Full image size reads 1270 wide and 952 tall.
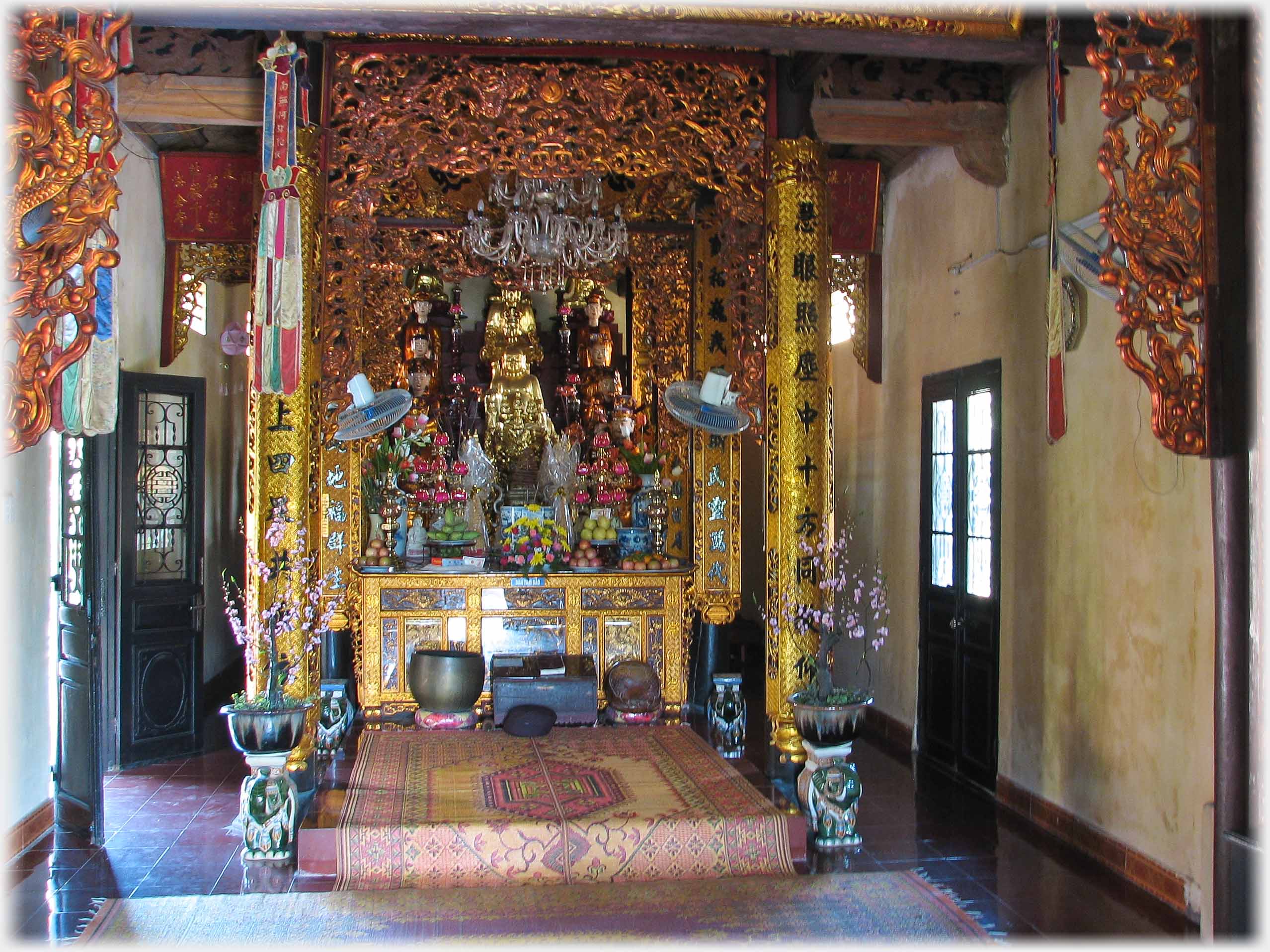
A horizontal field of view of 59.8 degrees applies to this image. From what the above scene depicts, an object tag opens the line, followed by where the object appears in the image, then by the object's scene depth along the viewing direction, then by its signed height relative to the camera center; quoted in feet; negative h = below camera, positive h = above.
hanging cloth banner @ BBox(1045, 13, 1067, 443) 13.61 +1.92
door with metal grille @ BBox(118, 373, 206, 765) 21.04 -1.71
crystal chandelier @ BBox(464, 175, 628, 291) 21.17 +4.86
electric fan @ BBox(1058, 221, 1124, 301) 15.51 +3.20
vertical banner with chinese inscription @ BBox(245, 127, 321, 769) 16.87 +0.40
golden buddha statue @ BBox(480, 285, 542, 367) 31.35 +4.38
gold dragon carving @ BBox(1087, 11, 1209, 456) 9.70 +2.27
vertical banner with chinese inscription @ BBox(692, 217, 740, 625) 23.97 +0.01
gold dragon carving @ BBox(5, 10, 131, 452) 8.77 +2.32
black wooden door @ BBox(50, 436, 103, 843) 16.34 -2.60
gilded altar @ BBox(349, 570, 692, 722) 22.75 -2.97
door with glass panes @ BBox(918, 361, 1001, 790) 19.10 -1.69
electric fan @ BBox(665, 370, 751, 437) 21.42 +1.37
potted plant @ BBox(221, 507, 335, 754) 15.37 -2.37
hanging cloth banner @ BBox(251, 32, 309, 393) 15.48 +3.35
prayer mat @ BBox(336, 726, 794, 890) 14.71 -4.80
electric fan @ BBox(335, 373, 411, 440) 21.42 +1.26
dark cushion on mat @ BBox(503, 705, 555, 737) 20.26 -4.47
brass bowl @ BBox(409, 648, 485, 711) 20.99 -3.81
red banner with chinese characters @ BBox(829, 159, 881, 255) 22.08 +5.46
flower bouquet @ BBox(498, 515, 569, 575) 23.08 -1.45
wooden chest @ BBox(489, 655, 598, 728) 20.92 -4.06
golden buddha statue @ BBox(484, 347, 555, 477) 30.27 +1.79
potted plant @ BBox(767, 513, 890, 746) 15.79 -2.76
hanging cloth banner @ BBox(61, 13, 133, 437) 9.18 +1.41
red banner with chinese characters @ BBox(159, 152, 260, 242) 20.88 +5.43
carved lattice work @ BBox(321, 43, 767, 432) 16.87 +5.48
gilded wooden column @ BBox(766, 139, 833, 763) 17.37 +1.41
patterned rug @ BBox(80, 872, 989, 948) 12.50 -5.19
